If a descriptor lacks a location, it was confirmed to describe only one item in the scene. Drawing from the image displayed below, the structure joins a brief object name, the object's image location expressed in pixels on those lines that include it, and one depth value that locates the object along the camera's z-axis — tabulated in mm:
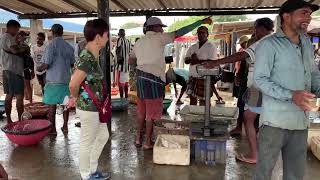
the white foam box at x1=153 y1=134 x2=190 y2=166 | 3354
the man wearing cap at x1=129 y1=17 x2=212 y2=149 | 3599
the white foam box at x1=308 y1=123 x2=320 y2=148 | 3849
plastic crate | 3469
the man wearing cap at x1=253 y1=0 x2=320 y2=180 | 1881
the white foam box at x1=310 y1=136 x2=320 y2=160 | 3531
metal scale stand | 3206
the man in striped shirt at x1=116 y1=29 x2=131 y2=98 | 6531
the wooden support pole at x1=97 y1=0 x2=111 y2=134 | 4308
